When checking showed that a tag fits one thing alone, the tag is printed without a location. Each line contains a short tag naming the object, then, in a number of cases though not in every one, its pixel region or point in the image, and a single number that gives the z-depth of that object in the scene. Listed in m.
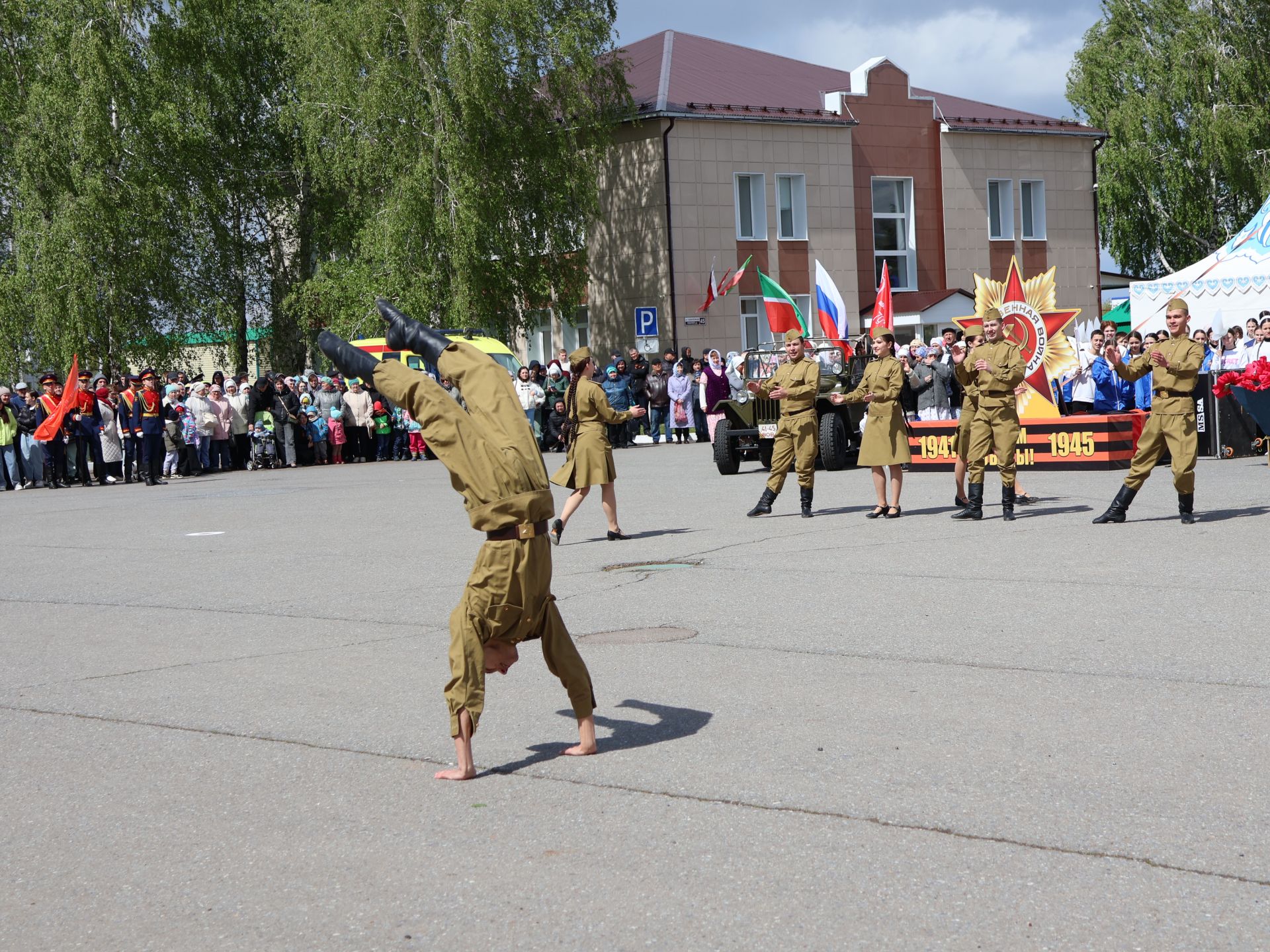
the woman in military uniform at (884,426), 14.62
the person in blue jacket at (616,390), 30.92
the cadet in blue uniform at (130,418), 25.70
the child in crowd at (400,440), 30.77
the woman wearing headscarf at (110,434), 26.09
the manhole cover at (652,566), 11.69
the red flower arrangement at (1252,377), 17.48
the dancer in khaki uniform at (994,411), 14.13
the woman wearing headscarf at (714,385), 30.53
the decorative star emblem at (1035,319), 19.17
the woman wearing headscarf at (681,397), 31.62
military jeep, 21.14
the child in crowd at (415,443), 30.47
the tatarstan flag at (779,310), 34.00
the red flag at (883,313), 26.25
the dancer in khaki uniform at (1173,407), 12.94
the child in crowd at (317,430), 29.80
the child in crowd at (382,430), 30.36
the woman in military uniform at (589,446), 13.62
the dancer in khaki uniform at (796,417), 14.88
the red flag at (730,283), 39.69
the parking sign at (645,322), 33.75
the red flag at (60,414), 25.09
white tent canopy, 26.70
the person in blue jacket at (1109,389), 23.56
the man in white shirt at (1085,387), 24.02
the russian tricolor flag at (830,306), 31.36
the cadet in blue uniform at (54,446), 25.89
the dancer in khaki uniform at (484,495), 5.64
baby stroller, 28.66
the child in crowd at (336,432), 29.78
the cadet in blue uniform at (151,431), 25.20
